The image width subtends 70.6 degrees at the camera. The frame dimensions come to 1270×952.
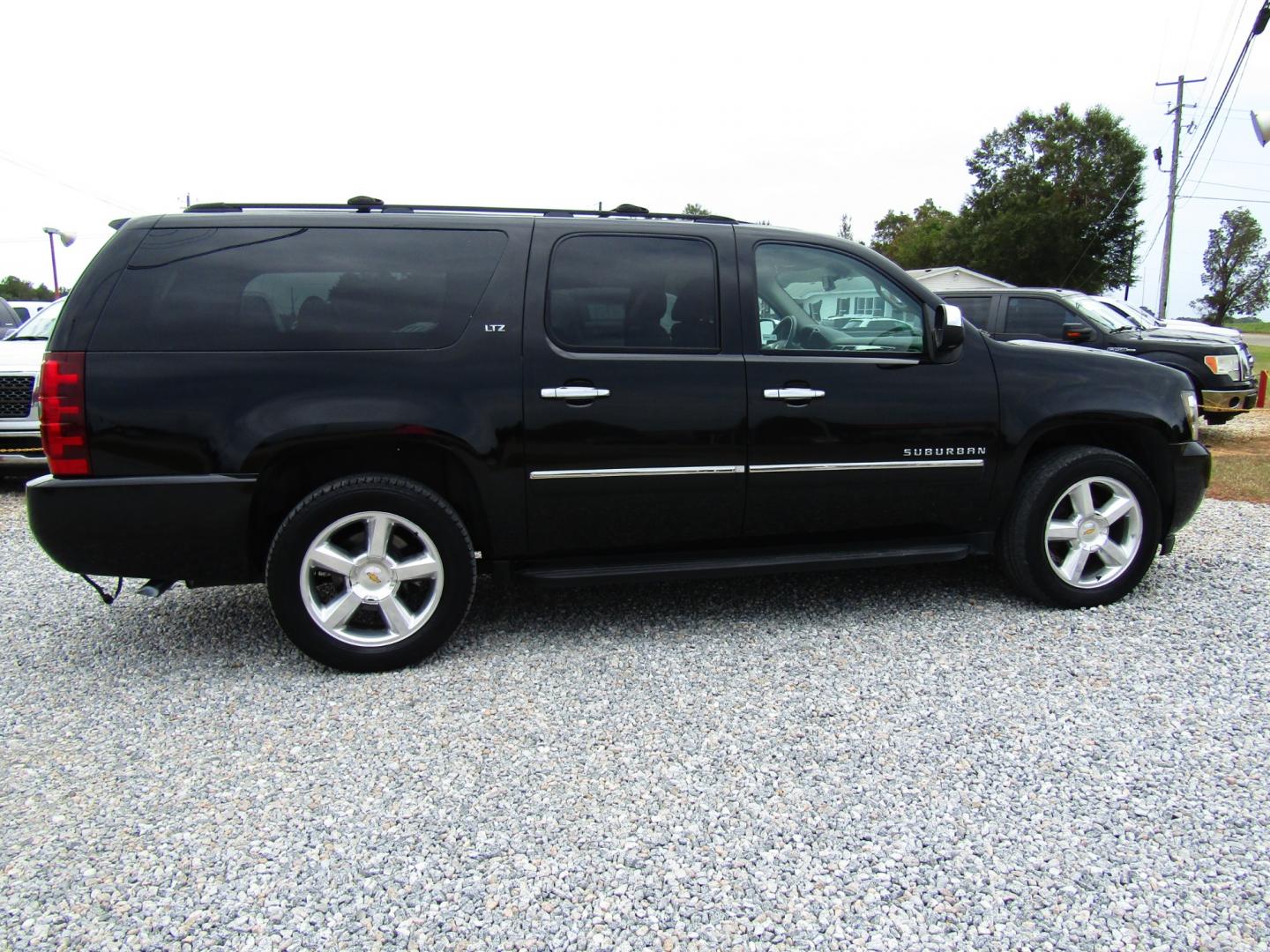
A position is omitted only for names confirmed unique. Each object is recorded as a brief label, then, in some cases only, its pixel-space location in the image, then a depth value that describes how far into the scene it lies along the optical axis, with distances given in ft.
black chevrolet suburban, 10.99
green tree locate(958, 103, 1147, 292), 151.94
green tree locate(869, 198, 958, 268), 172.14
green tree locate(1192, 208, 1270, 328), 300.40
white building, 84.07
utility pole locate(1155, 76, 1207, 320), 102.58
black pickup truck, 32.89
